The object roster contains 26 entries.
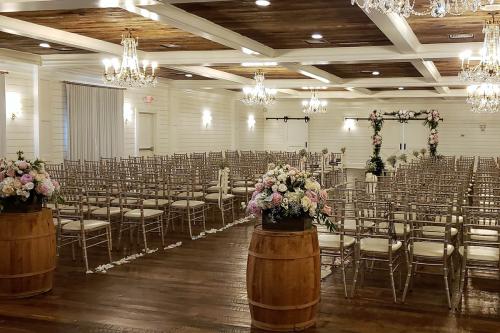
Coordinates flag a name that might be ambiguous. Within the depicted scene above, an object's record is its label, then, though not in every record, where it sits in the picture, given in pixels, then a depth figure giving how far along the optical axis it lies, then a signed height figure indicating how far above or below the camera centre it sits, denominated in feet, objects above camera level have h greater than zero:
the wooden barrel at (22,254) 17.39 -3.27
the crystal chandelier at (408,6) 12.12 +3.29
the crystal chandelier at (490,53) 23.66 +4.29
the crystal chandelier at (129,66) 27.40 +4.27
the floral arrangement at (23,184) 17.48 -1.03
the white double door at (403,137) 78.02 +2.06
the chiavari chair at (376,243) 17.47 -3.04
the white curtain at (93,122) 43.19 +2.47
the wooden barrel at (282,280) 14.48 -3.40
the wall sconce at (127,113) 50.16 +3.60
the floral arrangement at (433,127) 52.29 +2.28
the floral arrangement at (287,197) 14.64 -1.21
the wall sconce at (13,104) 37.01 +3.22
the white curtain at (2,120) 36.09 +2.09
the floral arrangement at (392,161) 39.24 -0.70
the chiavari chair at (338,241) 18.11 -3.04
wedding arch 36.50 +1.50
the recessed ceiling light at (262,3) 21.58 +5.90
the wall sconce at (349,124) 81.05 +4.02
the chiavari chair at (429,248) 16.98 -3.12
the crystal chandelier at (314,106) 59.82 +4.98
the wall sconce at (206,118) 64.18 +3.93
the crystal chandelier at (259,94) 43.45 +4.61
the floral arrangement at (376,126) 43.41 +2.00
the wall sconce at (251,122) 77.92 +4.23
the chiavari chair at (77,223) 21.20 -2.87
